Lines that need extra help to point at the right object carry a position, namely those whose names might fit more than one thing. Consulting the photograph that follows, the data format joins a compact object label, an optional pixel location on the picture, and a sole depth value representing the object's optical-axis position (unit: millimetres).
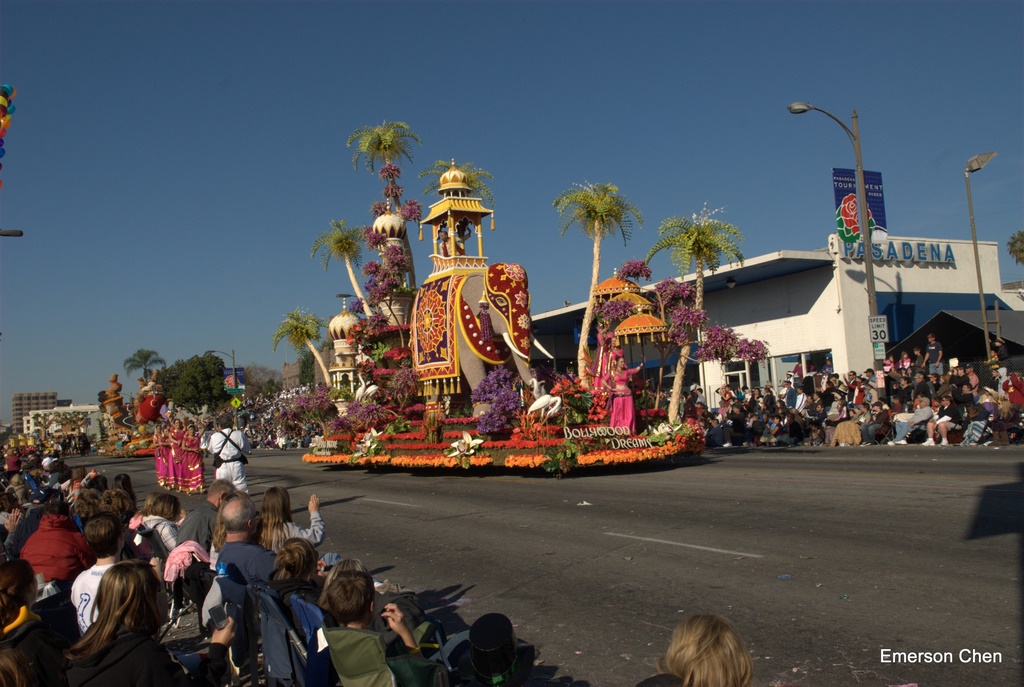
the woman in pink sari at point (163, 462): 20609
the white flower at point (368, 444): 20841
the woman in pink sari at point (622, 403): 16953
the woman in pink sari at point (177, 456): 19672
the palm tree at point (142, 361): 90375
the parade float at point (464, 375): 16703
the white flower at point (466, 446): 17502
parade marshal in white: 13164
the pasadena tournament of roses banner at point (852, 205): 30422
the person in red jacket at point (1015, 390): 19912
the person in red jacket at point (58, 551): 6199
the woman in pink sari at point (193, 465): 19375
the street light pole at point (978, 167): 24125
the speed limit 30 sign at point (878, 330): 22119
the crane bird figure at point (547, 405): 16344
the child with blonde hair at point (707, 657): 2871
